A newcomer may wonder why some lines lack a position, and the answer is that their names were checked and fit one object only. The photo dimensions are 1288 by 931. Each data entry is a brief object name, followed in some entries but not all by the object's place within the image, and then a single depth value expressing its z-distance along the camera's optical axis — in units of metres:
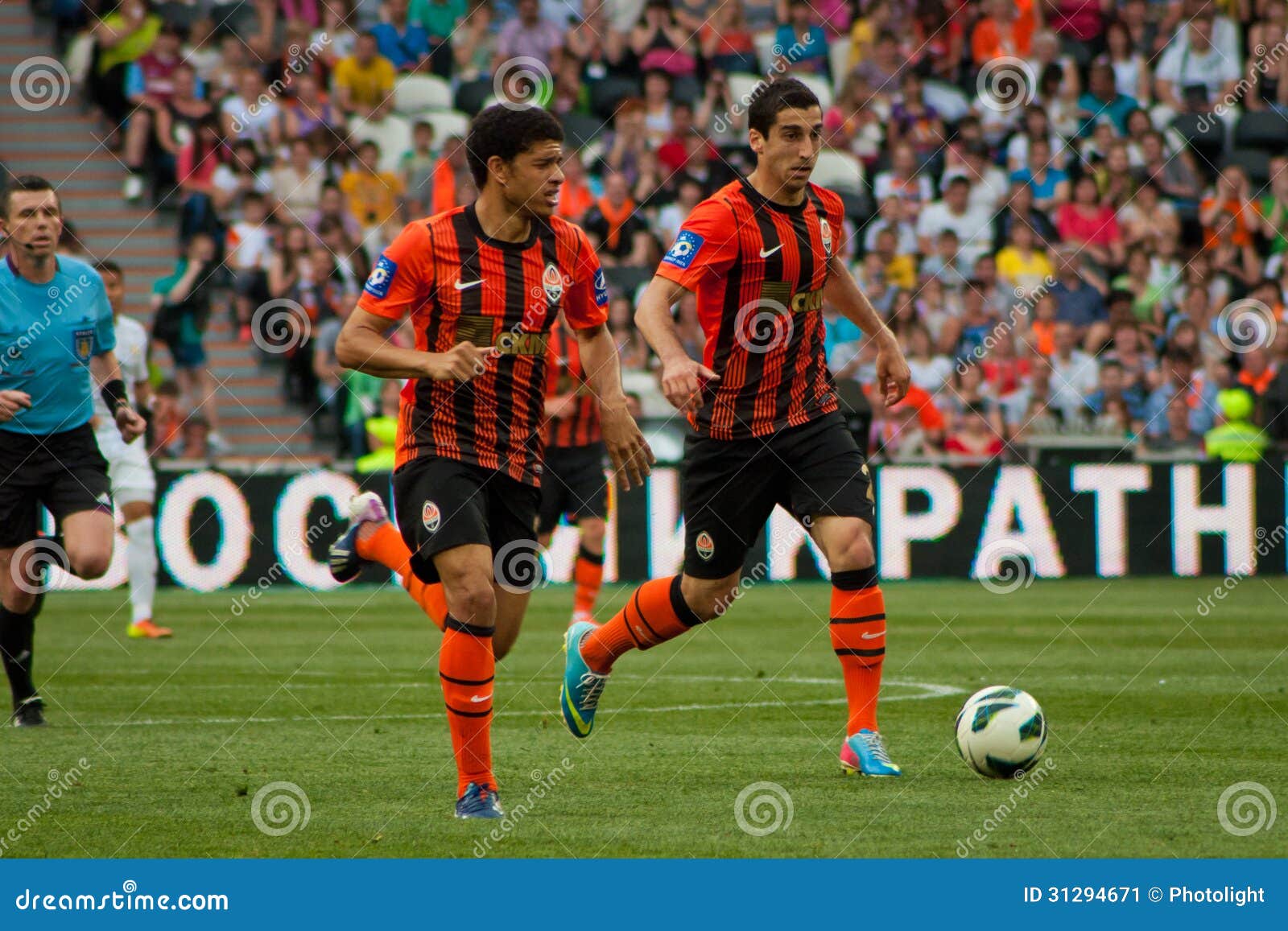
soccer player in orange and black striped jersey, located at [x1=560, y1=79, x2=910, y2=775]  7.04
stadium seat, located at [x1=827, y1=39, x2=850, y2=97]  21.81
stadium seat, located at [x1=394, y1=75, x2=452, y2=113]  20.78
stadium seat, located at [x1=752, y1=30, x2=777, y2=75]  21.66
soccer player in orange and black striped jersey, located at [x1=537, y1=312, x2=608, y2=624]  13.21
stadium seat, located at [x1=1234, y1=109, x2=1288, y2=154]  21.70
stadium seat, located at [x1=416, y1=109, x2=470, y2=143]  20.20
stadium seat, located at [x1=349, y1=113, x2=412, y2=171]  20.16
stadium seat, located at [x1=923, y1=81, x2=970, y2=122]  21.59
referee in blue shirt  8.38
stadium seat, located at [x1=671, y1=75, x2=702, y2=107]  21.08
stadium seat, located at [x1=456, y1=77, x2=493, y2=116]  20.67
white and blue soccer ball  6.65
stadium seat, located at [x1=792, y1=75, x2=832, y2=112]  21.42
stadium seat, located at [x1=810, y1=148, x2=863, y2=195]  20.06
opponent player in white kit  12.42
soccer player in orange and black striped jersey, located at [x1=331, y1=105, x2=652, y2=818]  6.21
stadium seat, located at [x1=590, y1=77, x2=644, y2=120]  21.04
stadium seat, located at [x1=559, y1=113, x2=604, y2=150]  20.31
